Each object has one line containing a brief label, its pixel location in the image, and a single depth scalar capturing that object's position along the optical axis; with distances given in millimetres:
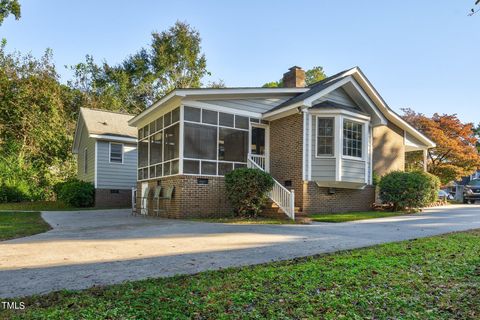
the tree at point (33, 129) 26078
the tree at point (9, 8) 19125
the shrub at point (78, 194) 20500
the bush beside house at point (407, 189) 14461
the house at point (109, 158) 21281
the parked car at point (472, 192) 22156
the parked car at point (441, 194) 23408
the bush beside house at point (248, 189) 12539
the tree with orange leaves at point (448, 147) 25750
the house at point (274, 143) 13672
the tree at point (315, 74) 46656
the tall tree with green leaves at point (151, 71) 38562
